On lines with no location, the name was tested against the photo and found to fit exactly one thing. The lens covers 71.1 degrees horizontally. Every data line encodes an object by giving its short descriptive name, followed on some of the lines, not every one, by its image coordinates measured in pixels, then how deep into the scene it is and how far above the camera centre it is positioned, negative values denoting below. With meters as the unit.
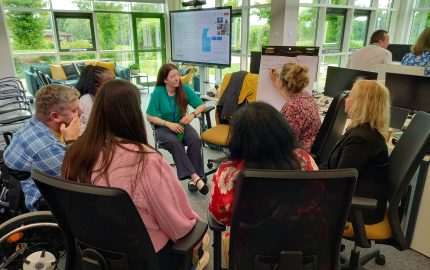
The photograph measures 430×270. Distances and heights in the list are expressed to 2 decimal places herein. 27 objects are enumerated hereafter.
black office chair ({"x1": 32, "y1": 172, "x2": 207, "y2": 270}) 0.88 -0.57
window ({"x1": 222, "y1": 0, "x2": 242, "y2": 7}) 6.58 +0.95
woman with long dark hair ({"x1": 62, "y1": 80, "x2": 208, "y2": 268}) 1.05 -0.40
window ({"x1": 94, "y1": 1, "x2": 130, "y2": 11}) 7.18 +0.93
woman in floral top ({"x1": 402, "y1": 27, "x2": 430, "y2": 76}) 3.21 -0.03
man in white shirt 3.82 -0.07
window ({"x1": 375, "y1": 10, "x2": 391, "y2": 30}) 7.16 +0.68
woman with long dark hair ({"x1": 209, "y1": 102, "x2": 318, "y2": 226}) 1.09 -0.33
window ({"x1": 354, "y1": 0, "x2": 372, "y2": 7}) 6.64 +0.97
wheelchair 1.37 -0.89
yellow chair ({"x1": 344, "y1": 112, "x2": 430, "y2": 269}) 1.35 -0.66
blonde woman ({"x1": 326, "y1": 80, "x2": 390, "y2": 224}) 1.51 -0.47
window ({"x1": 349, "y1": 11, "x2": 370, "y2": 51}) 6.90 +0.43
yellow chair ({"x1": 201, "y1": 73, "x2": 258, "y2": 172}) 2.86 -0.67
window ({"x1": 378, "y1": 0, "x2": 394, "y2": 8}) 7.00 +1.02
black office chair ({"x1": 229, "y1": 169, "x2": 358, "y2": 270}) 0.92 -0.55
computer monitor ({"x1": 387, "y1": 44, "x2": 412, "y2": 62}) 5.88 -0.03
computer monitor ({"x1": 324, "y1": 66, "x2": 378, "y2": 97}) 2.79 -0.28
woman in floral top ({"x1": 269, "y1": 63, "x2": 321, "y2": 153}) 2.15 -0.40
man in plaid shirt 1.46 -0.45
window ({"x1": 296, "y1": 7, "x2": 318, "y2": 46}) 6.06 +0.43
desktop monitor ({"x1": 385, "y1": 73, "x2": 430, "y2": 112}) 2.42 -0.33
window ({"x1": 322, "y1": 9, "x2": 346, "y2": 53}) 6.49 +0.39
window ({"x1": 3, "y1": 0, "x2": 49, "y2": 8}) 6.16 +0.83
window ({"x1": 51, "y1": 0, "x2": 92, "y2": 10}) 6.69 +0.88
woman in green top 2.75 -0.69
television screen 3.92 +0.14
